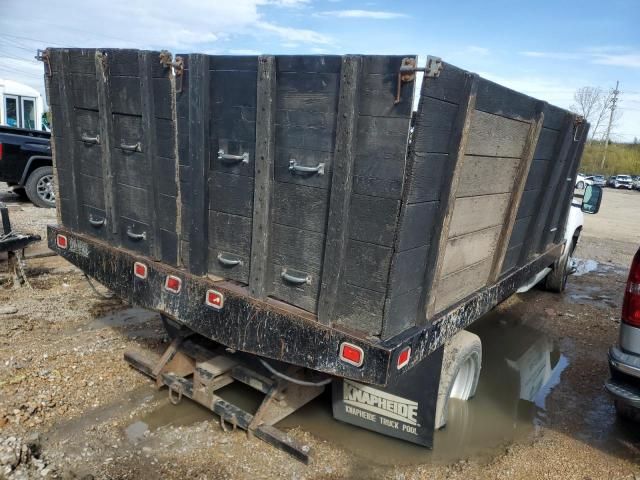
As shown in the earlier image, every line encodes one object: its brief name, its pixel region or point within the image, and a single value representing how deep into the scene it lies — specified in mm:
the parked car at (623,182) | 42625
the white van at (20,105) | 13602
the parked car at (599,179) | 42394
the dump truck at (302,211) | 2047
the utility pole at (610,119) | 54531
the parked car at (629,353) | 2701
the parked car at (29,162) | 9633
